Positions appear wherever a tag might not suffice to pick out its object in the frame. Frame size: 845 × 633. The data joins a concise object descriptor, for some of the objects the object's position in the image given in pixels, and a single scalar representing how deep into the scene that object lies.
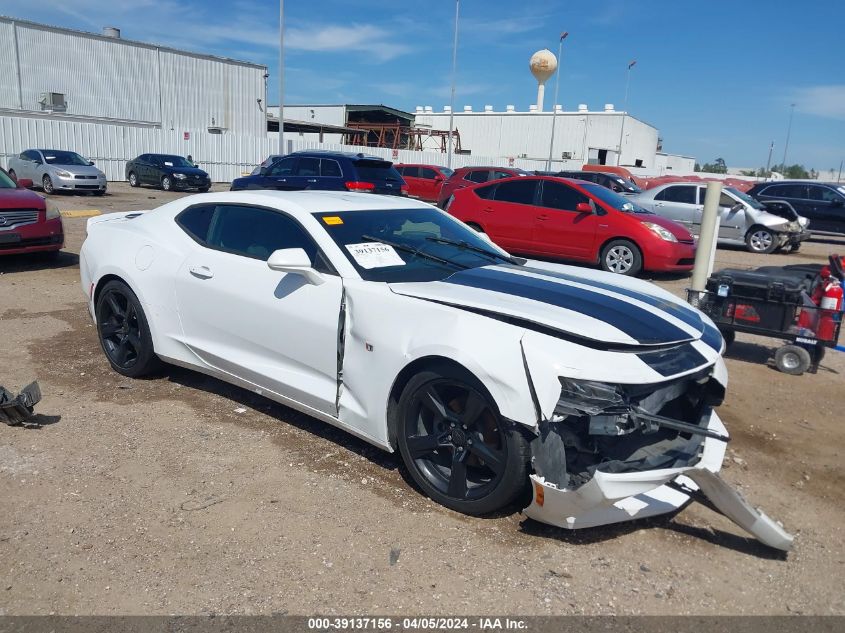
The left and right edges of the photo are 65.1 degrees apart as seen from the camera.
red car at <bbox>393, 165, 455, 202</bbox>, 24.37
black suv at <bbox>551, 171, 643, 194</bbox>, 19.38
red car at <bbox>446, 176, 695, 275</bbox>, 10.98
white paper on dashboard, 3.96
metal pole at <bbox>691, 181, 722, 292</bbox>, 6.88
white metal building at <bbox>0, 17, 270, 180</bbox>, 28.59
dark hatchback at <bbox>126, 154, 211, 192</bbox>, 24.77
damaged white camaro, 3.03
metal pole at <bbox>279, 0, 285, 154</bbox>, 28.77
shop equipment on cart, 6.06
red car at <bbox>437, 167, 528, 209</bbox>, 18.09
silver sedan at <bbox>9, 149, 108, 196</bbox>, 20.59
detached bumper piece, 4.18
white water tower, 54.75
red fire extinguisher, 5.99
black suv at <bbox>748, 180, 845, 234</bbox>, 19.14
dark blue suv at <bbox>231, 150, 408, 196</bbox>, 15.59
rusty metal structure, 47.97
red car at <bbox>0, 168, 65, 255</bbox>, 8.84
